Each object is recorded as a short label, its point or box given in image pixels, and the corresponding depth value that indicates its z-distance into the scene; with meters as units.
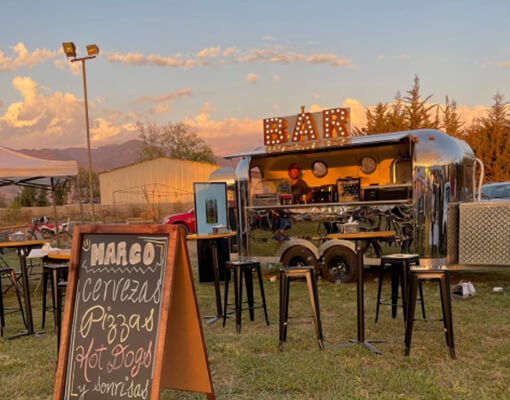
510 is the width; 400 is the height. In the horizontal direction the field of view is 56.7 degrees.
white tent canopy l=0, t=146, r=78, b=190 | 9.79
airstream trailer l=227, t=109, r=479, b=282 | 7.22
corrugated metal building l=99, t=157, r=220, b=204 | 35.18
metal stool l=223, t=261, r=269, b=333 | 5.37
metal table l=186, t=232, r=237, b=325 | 5.85
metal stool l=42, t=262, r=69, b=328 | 4.62
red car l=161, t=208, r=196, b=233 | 17.64
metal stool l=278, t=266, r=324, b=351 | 4.53
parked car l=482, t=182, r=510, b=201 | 10.24
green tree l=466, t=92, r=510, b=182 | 19.45
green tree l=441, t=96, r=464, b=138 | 20.59
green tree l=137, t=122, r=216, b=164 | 59.72
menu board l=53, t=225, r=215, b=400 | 2.87
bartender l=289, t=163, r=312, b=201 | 9.95
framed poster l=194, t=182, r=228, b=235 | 8.55
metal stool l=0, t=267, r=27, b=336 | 5.55
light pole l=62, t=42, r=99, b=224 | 18.02
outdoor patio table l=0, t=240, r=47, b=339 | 5.39
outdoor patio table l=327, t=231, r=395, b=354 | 4.42
